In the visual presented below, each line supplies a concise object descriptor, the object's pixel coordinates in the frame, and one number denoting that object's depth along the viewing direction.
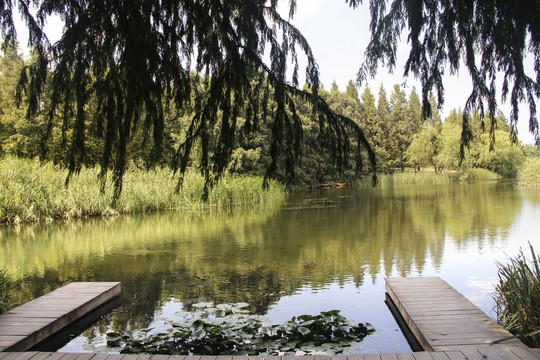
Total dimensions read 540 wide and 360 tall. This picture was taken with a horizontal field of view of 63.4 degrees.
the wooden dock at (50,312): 3.47
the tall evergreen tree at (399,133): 45.41
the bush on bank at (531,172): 23.05
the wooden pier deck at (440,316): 3.14
